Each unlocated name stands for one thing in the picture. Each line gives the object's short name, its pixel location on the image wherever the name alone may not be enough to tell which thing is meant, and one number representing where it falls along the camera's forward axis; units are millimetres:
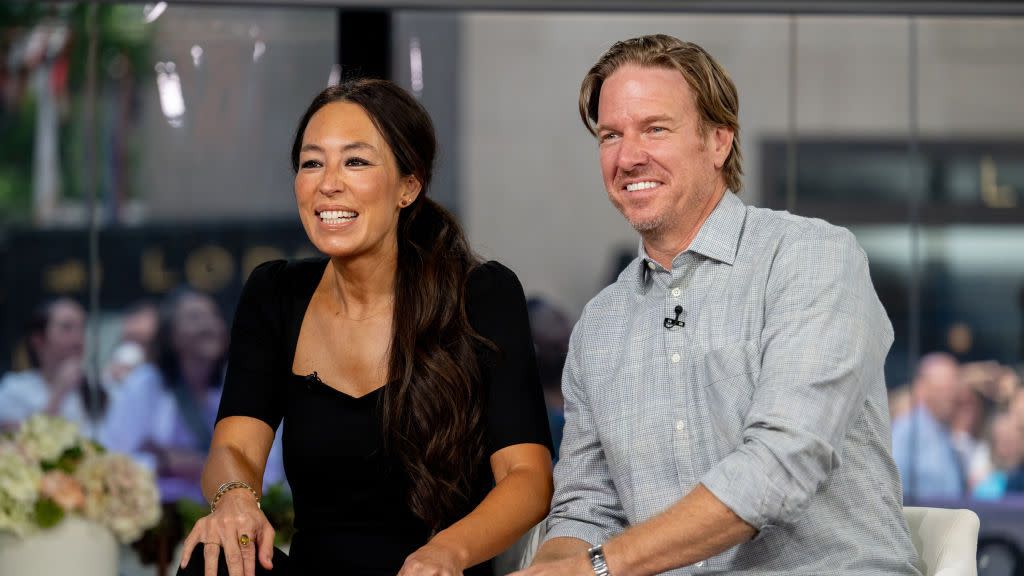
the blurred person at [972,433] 8703
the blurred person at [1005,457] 8687
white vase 5773
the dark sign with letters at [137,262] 8687
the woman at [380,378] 4539
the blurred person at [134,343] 8750
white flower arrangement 5707
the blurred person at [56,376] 8711
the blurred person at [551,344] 8758
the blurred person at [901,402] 8797
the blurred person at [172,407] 8734
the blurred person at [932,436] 8750
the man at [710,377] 3580
